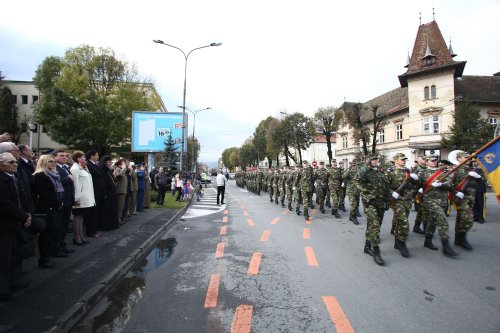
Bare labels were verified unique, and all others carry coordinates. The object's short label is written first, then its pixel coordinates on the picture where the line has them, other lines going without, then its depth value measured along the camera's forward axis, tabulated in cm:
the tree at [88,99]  3609
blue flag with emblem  435
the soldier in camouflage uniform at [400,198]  619
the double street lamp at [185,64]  2039
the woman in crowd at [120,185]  980
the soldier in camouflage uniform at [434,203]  613
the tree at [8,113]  4680
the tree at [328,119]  4700
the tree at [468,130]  2859
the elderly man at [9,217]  416
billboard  2577
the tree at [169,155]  2227
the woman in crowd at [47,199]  564
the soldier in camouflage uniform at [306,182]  1138
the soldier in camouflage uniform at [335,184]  1167
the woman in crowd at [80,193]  715
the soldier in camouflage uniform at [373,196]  605
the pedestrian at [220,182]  1705
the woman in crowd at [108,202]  881
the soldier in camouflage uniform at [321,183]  1287
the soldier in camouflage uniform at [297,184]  1306
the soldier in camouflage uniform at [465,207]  652
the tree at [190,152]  6056
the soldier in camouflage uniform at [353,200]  1033
